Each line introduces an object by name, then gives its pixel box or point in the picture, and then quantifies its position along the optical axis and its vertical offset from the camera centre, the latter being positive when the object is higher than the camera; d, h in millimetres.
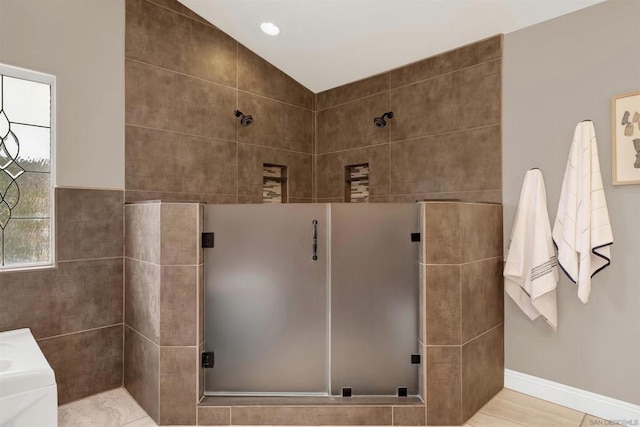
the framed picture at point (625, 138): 2082 +432
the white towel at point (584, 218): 2107 -23
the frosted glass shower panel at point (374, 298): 2209 -496
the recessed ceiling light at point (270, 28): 2949 +1494
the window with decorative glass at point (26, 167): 2260 +300
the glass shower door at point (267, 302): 2230 -523
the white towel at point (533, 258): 2297 -278
